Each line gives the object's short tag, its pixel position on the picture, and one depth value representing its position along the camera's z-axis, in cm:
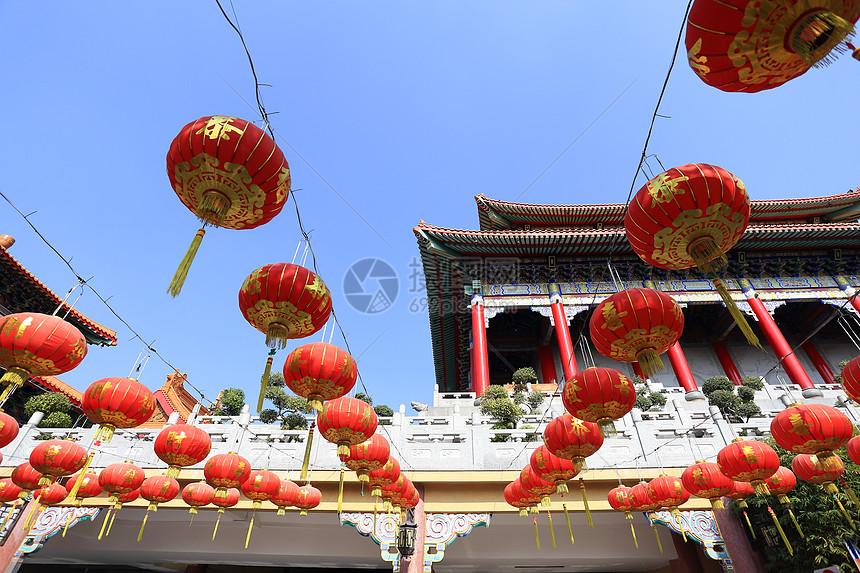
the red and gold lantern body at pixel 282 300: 356
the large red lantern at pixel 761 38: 175
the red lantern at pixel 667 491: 566
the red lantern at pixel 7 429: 503
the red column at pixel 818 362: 1423
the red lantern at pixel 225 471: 585
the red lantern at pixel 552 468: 524
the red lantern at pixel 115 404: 473
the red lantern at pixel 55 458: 563
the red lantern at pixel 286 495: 628
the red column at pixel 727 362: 1472
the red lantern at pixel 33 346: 381
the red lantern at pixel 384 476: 565
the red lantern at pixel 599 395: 423
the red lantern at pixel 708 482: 528
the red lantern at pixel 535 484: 555
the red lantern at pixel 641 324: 363
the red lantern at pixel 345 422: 468
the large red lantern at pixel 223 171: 264
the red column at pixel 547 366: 1509
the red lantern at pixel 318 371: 415
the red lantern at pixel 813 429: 439
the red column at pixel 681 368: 1195
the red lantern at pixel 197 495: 658
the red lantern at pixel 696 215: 281
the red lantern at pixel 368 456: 523
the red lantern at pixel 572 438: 470
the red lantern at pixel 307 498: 646
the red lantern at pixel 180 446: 539
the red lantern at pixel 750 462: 474
